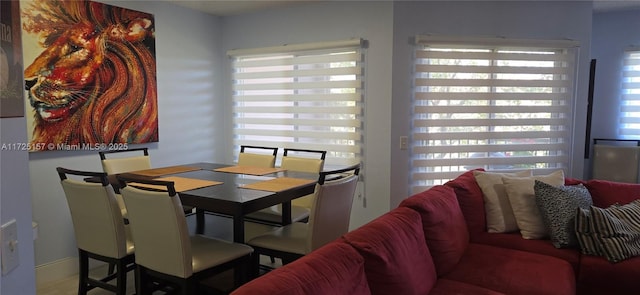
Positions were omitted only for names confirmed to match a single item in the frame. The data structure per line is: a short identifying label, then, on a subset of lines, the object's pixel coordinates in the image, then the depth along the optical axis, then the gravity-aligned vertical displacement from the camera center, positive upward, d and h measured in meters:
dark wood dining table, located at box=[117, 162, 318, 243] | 2.28 -0.49
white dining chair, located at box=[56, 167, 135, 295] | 2.41 -0.69
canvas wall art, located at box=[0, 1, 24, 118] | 0.86 +0.11
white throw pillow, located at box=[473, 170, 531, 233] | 2.71 -0.62
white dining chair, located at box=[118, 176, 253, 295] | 2.13 -0.74
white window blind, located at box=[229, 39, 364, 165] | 3.91 +0.18
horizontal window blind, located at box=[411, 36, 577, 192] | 3.69 +0.10
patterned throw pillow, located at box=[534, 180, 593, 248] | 2.44 -0.56
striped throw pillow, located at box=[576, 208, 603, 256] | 2.32 -0.69
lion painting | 3.02 +0.31
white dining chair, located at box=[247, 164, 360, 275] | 2.48 -0.74
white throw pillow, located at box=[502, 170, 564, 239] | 2.61 -0.58
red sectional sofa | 1.36 -0.65
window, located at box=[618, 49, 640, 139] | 4.21 +0.22
